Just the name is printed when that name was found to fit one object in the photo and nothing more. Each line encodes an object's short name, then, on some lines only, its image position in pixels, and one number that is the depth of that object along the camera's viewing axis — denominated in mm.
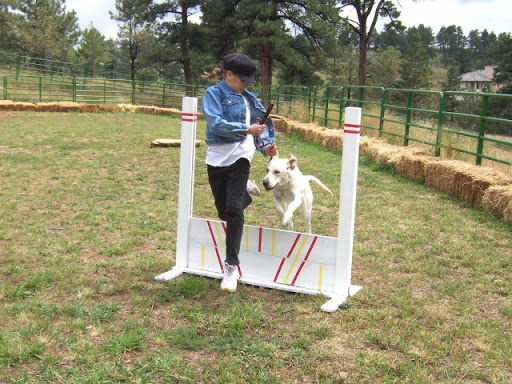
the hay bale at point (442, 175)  8094
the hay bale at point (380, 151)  10445
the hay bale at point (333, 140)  13109
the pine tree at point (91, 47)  56062
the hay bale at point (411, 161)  9236
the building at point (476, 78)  108625
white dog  4668
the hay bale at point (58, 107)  21734
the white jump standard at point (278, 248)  3968
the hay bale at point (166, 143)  12756
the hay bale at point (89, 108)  22562
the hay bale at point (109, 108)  23219
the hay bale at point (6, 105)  20766
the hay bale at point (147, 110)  24641
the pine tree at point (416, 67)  57625
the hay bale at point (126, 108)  24241
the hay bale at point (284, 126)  17312
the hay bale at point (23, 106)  21188
